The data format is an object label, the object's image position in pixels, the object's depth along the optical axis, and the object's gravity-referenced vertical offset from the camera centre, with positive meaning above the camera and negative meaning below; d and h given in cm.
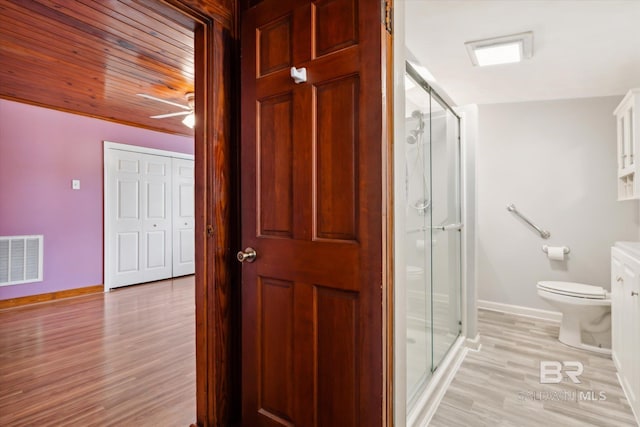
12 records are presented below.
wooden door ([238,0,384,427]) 116 +0
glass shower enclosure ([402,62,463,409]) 180 -11
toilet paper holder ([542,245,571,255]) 333 -37
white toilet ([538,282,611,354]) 267 -83
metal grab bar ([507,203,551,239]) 345 -10
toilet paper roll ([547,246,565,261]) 332 -40
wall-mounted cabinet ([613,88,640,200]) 240 +53
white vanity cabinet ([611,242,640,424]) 178 -62
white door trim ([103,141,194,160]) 469 +100
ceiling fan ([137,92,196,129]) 359 +127
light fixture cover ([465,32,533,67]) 229 +119
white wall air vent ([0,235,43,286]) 383 -50
